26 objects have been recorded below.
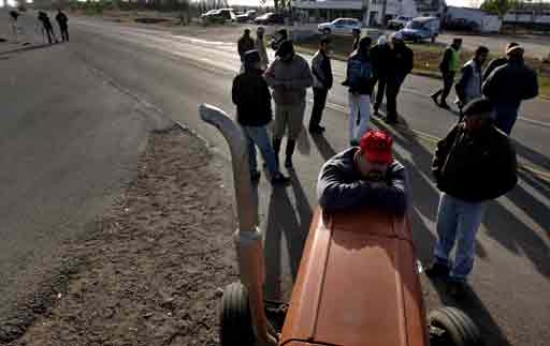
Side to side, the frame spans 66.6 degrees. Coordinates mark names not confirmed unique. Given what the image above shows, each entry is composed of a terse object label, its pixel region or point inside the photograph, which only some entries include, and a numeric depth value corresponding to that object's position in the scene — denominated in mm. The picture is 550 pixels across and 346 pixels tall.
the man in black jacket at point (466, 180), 3789
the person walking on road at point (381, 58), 10086
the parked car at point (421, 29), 34219
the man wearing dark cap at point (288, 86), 6836
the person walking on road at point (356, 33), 11919
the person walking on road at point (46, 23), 27439
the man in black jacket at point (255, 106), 6168
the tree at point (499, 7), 60981
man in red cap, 3148
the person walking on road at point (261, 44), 14805
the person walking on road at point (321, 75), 8677
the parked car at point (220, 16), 53781
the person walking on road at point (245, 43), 14772
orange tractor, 2256
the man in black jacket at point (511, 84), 7133
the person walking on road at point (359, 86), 7957
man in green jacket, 11570
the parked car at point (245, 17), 59062
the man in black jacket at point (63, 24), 27578
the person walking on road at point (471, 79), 8383
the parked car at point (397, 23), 43906
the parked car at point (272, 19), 48344
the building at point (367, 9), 49625
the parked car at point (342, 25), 38638
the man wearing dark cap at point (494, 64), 7891
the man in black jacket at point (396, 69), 10125
